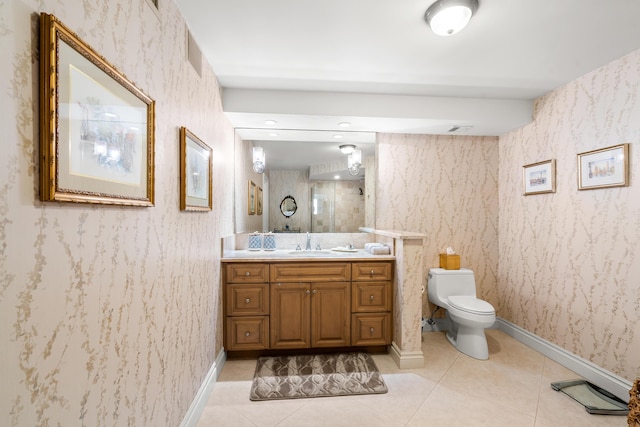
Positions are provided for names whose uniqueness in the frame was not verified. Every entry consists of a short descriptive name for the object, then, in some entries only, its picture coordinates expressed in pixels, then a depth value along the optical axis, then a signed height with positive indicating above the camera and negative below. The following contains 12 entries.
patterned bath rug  1.98 -1.33
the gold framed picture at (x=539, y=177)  2.46 +0.33
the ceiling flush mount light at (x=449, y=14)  1.43 +1.08
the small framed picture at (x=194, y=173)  1.50 +0.25
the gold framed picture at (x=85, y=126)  0.68 +0.26
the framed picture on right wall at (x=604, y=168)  1.91 +0.34
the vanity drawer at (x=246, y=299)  2.40 -0.79
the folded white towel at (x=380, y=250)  2.59 -0.37
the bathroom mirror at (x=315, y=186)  3.06 +0.29
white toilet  2.40 -0.89
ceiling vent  2.79 +0.88
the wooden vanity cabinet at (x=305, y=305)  2.40 -0.85
